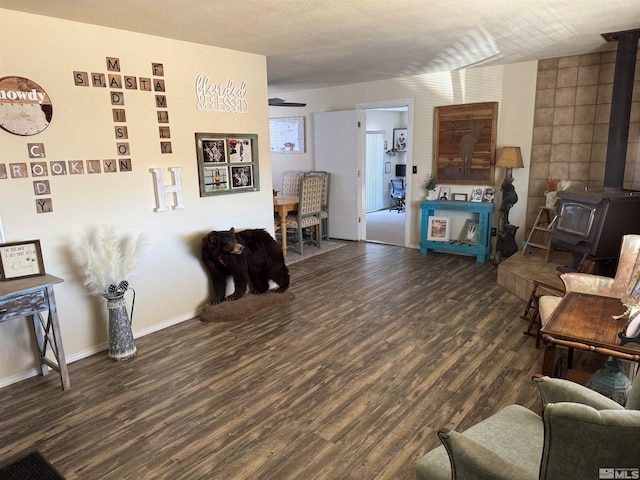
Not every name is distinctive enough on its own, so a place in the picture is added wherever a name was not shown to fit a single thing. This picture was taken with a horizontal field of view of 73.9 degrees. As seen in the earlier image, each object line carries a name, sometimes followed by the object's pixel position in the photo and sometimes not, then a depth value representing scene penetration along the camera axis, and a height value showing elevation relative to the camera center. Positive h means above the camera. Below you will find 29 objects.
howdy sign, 2.64 +0.34
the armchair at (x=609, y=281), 2.70 -0.86
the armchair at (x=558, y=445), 1.01 -0.79
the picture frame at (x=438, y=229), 5.79 -1.04
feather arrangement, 2.95 -0.70
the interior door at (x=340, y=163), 6.45 -0.14
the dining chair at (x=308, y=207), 5.84 -0.73
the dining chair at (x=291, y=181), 6.87 -0.42
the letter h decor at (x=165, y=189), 3.46 -0.25
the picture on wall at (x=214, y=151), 3.81 +0.05
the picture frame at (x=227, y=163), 3.80 -0.06
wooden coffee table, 1.97 -0.89
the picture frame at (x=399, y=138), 9.85 +0.33
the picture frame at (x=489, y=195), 5.39 -0.56
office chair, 9.59 -0.90
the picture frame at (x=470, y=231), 5.59 -1.05
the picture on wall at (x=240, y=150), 4.03 +0.06
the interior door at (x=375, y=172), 9.20 -0.41
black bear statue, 3.77 -0.96
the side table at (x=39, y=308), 2.41 -0.84
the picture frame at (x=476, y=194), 5.48 -0.55
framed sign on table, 2.57 -0.60
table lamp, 4.89 -0.64
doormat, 2.01 -1.46
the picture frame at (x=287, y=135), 7.00 +0.34
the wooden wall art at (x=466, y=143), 5.29 +0.10
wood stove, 3.54 -0.48
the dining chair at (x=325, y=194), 6.59 -0.62
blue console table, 5.35 -0.98
